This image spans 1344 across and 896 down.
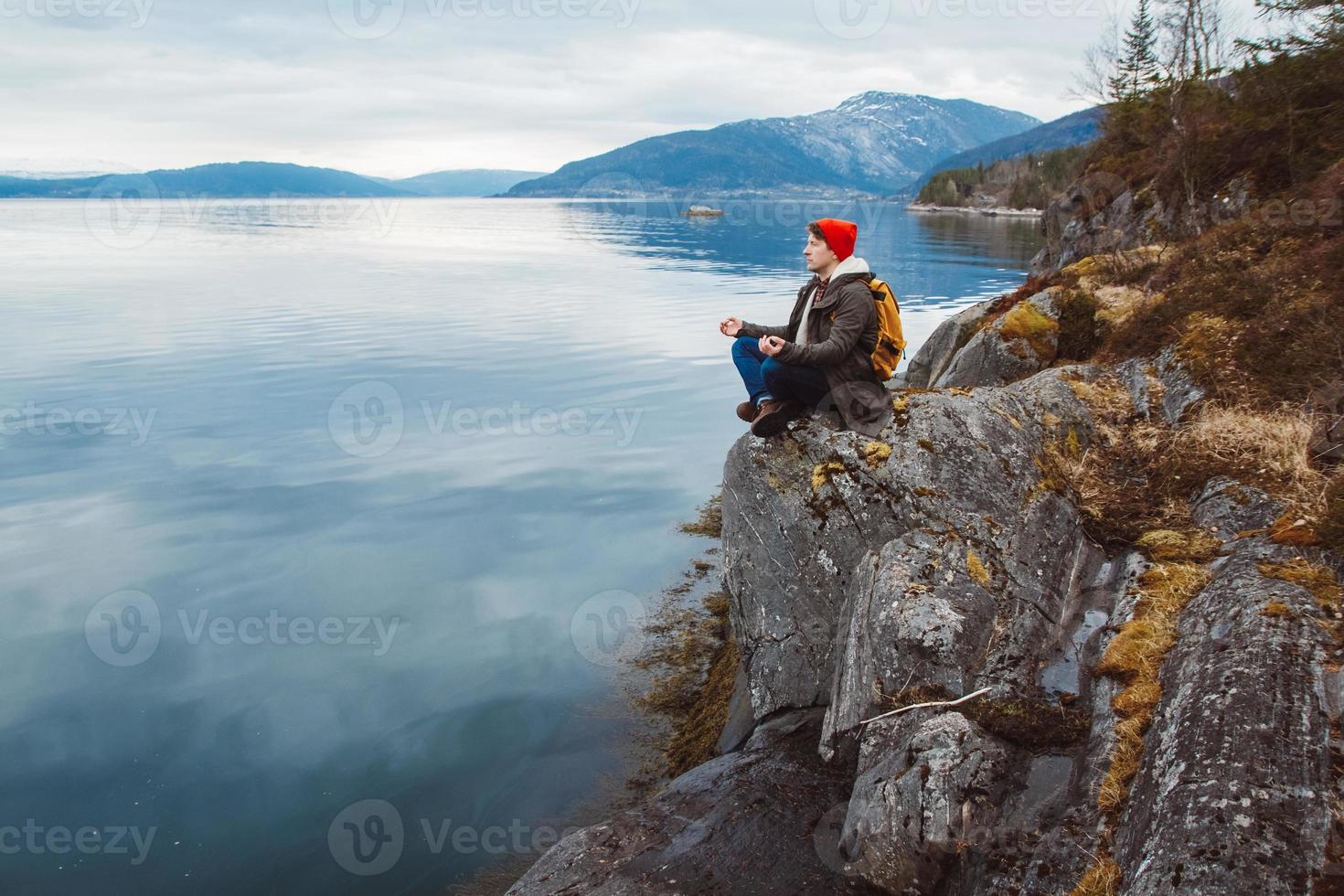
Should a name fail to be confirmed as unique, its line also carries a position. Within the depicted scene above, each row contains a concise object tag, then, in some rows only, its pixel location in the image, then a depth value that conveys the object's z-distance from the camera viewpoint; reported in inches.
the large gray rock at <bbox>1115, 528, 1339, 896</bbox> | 169.8
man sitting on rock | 333.7
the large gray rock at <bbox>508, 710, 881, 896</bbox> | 253.9
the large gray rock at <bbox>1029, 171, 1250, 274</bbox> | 880.3
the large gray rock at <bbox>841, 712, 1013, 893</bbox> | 225.0
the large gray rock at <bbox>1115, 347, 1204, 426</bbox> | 412.5
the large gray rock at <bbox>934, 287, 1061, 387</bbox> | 593.9
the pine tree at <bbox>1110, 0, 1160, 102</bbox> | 2005.0
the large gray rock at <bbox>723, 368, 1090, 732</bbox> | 302.5
